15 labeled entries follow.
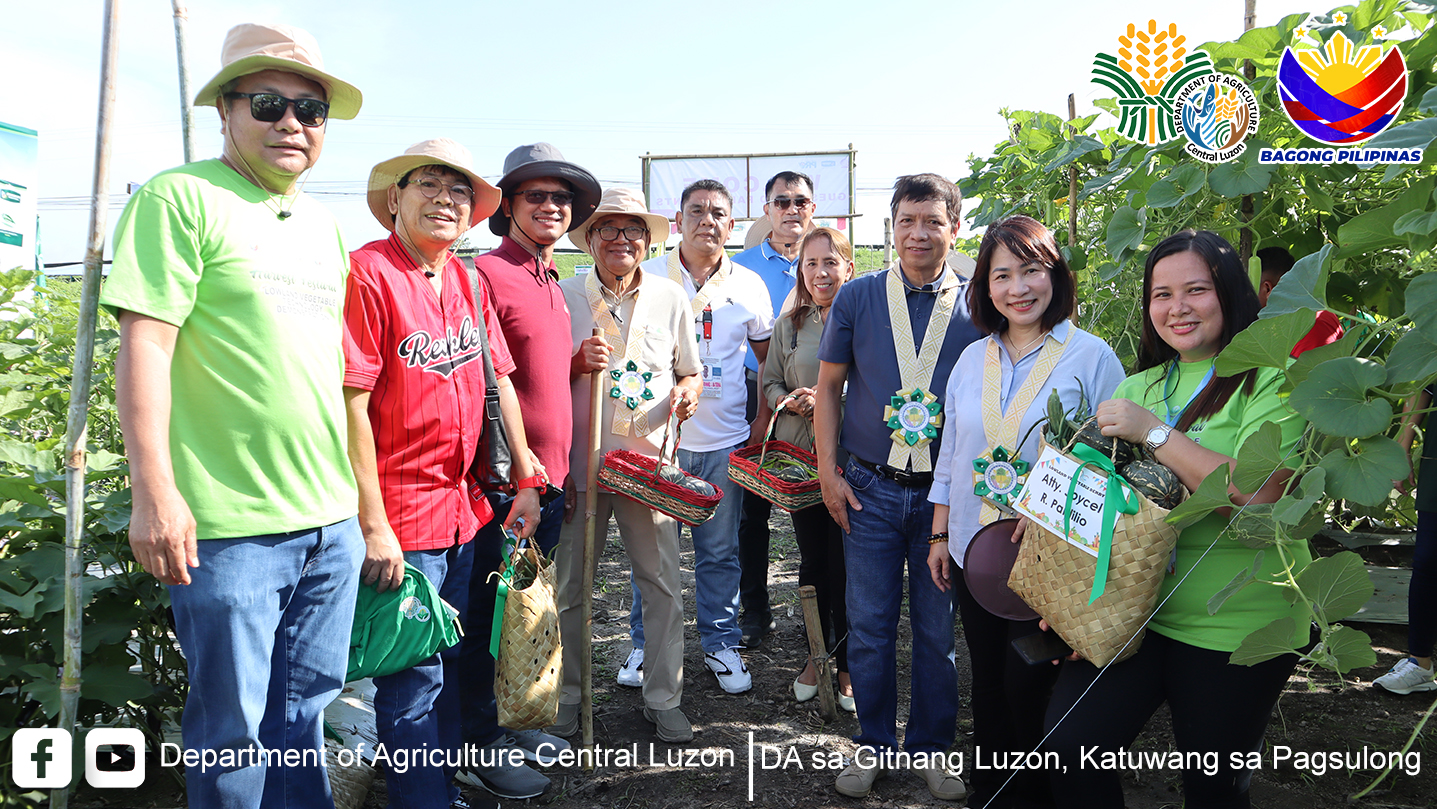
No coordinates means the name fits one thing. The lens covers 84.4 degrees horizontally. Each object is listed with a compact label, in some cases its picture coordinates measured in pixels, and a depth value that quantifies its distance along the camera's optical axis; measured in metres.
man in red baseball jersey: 2.28
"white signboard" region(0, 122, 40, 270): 6.85
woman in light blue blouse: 2.47
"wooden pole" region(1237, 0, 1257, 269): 2.58
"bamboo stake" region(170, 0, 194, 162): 2.17
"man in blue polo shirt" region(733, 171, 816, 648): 4.52
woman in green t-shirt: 1.88
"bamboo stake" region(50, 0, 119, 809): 1.97
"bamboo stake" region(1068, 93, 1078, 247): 3.18
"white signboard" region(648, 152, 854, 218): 11.08
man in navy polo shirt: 2.88
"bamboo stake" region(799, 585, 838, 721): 3.53
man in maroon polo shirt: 2.97
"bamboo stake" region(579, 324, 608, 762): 3.21
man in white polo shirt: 3.94
